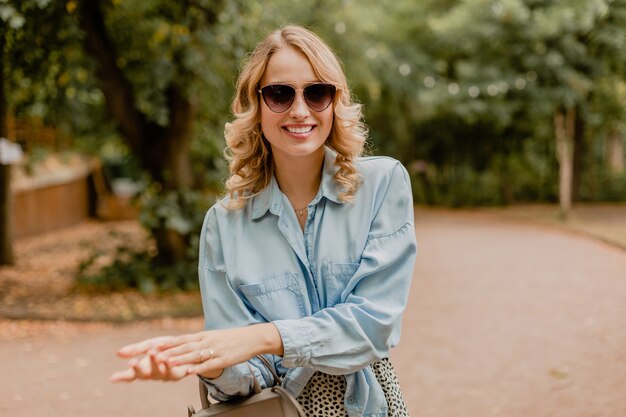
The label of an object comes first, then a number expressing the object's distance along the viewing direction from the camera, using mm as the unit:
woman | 1568
